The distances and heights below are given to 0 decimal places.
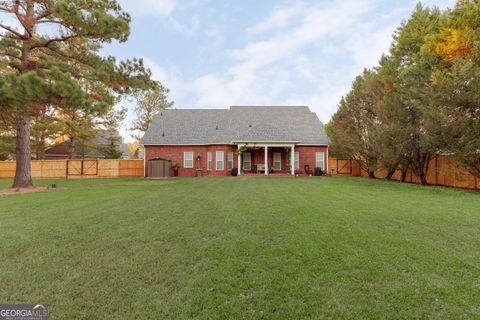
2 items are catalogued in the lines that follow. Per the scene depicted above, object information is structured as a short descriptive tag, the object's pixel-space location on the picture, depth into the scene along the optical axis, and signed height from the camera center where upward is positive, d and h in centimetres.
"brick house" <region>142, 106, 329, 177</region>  2086 +207
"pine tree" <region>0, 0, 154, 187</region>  870 +486
